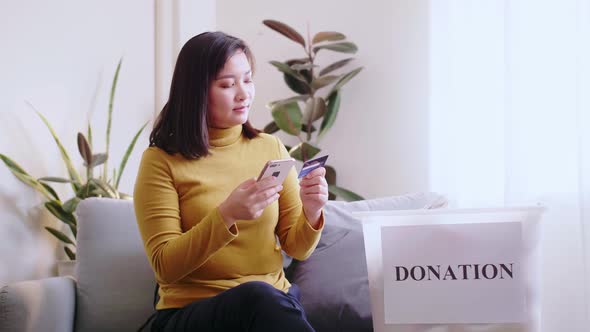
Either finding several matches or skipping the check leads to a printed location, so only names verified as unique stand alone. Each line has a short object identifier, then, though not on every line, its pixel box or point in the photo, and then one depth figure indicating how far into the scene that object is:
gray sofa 1.82
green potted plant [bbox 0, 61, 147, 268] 2.58
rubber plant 2.89
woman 1.55
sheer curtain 2.09
